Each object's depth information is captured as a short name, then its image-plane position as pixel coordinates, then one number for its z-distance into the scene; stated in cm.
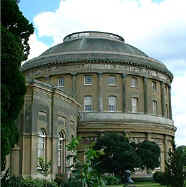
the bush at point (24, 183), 2186
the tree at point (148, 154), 4256
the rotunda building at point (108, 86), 5056
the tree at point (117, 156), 3862
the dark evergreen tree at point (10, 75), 1659
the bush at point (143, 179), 4597
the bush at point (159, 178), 3528
